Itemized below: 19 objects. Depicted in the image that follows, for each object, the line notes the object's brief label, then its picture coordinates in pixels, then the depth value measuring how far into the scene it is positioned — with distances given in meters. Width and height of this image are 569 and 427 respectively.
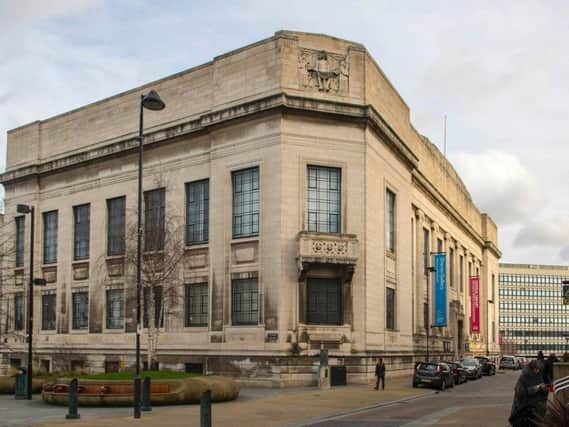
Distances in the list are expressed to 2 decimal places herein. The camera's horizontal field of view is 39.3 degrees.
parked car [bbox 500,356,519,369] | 83.81
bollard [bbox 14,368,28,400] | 32.75
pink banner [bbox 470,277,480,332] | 84.00
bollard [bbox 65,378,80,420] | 23.80
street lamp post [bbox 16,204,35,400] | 32.39
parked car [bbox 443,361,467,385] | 45.73
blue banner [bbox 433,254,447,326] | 62.94
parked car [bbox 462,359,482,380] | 53.69
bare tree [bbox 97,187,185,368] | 41.06
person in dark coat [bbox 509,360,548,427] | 13.07
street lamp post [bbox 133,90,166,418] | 23.80
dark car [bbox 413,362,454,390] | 40.25
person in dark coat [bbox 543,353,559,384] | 32.28
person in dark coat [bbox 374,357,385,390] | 37.53
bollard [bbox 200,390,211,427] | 16.16
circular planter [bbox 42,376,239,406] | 28.39
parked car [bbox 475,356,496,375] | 64.18
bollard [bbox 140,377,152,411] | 25.94
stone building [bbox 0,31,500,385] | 41.31
